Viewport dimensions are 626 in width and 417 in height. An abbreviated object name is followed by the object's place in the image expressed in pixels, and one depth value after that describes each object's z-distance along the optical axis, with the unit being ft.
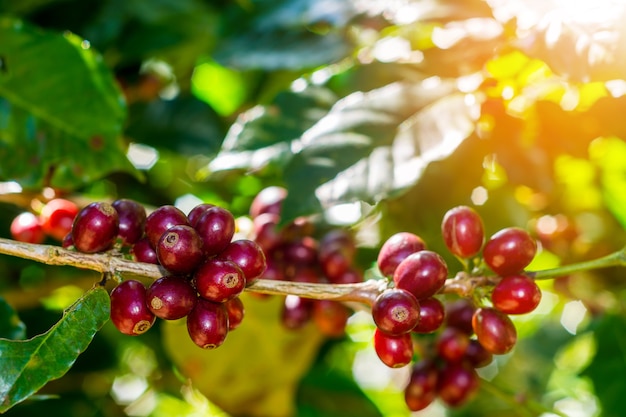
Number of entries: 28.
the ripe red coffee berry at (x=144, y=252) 1.37
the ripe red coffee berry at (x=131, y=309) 1.30
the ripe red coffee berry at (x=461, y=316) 1.75
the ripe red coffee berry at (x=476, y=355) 1.79
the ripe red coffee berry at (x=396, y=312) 1.31
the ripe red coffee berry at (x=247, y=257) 1.33
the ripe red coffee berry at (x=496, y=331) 1.38
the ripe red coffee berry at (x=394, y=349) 1.36
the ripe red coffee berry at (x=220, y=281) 1.28
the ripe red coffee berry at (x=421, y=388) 1.76
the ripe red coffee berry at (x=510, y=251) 1.40
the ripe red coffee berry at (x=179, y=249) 1.28
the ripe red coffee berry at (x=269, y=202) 1.84
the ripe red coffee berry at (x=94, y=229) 1.33
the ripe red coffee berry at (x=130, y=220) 1.39
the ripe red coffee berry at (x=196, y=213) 1.36
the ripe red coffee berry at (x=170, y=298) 1.28
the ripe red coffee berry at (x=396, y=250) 1.43
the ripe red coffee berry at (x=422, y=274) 1.35
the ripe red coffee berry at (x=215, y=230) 1.33
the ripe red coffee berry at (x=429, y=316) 1.38
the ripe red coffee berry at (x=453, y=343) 1.75
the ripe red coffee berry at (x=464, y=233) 1.44
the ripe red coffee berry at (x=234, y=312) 1.38
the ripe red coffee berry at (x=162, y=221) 1.33
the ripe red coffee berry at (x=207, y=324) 1.29
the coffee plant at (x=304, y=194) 1.34
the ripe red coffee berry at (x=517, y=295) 1.38
